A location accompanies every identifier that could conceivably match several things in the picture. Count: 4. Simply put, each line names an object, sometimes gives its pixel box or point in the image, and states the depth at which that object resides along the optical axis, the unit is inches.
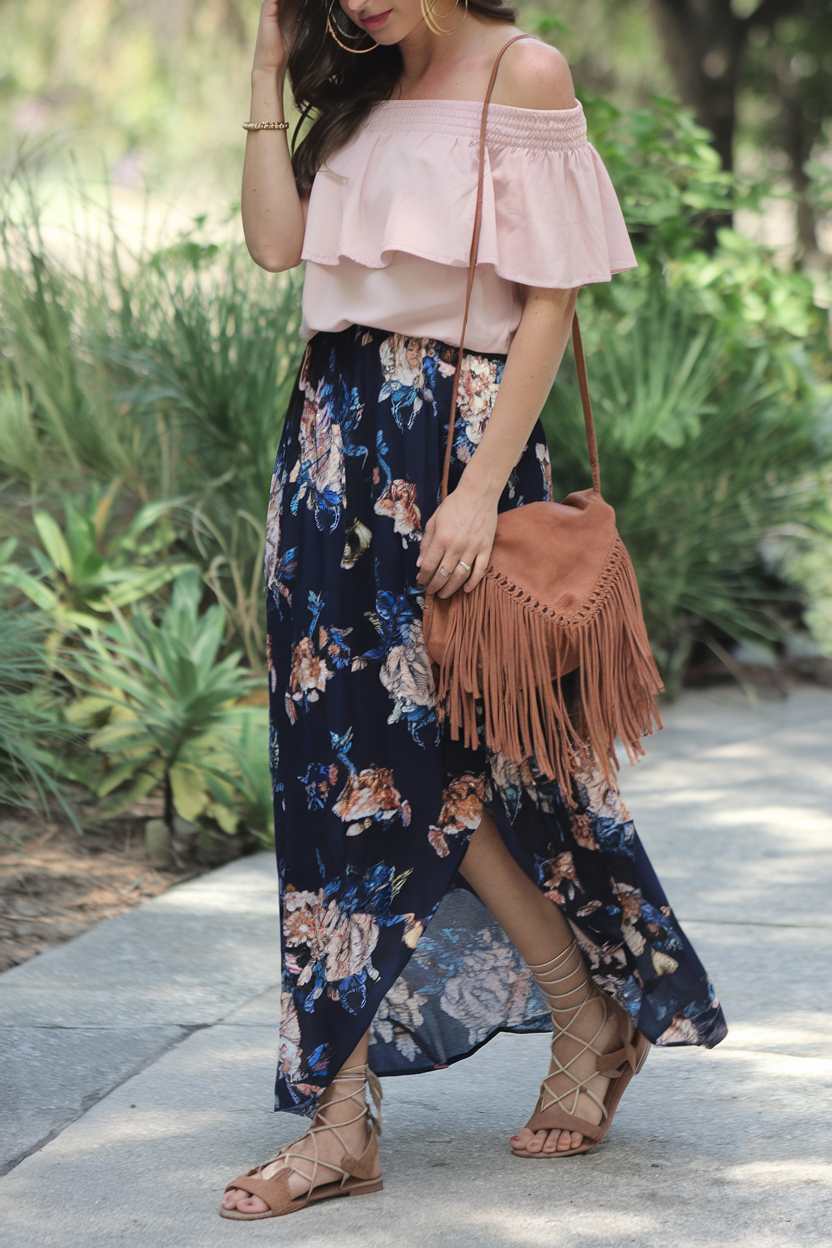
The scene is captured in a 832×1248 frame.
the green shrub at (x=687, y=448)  371.2
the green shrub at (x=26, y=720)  246.2
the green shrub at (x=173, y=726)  272.2
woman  144.8
